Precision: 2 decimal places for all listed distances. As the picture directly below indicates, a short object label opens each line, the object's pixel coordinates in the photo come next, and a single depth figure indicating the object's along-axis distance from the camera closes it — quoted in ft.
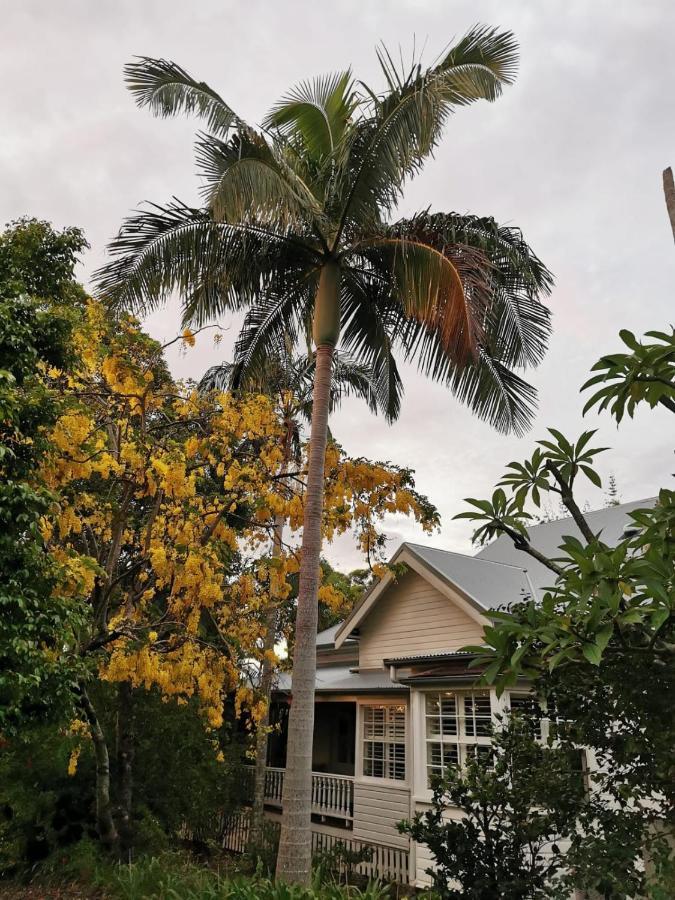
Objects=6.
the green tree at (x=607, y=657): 8.85
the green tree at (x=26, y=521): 16.07
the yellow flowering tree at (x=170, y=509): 23.24
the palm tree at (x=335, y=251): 25.14
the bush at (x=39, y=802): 28.71
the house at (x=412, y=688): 36.78
